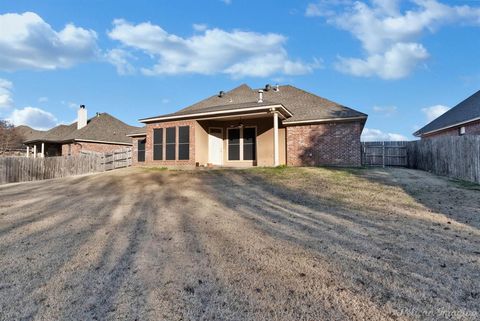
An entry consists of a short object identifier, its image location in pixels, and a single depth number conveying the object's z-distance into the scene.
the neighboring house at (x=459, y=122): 17.44
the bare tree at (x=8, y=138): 34.84
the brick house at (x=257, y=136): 16.30
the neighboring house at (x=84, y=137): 27.73
